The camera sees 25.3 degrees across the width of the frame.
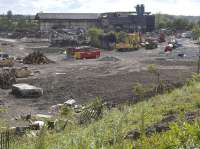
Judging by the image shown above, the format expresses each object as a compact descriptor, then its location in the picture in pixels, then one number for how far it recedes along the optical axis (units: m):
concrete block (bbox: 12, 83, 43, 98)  30.88
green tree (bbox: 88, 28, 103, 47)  77.56
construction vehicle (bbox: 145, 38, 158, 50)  74.50
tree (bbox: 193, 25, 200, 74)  34.64
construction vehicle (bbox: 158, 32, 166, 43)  89.50
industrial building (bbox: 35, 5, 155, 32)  108.31
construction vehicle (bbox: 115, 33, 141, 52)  70.56
